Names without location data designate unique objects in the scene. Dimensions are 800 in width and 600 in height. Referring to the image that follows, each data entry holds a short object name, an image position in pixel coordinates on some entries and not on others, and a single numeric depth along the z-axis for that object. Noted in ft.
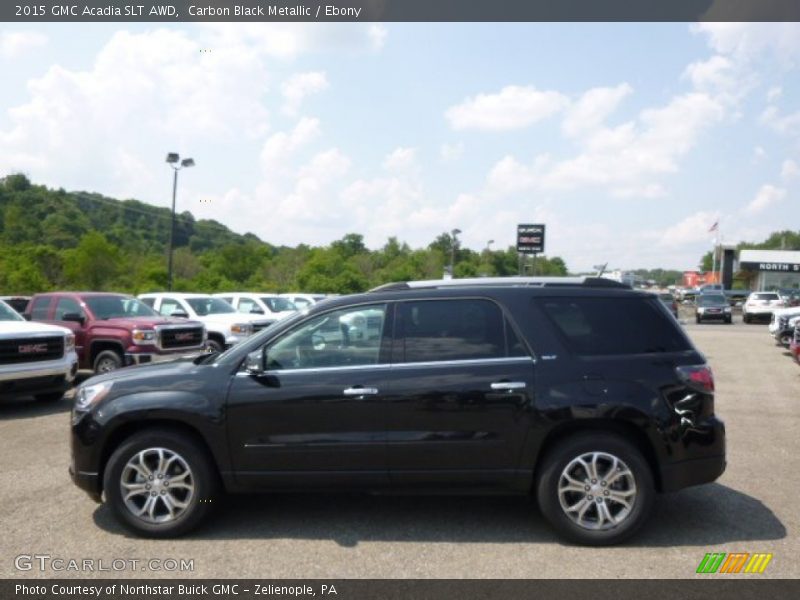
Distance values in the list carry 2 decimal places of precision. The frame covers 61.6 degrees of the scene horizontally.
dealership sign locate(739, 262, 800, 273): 229.86
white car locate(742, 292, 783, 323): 115.65
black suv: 15.46
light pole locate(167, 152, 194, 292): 98.78
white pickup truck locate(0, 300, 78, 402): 31.24
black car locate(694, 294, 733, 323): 116.16
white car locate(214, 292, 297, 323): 61.46
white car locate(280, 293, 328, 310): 71.97
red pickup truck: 38.65
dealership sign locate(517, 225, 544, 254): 130.62
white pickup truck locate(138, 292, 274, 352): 51.65
